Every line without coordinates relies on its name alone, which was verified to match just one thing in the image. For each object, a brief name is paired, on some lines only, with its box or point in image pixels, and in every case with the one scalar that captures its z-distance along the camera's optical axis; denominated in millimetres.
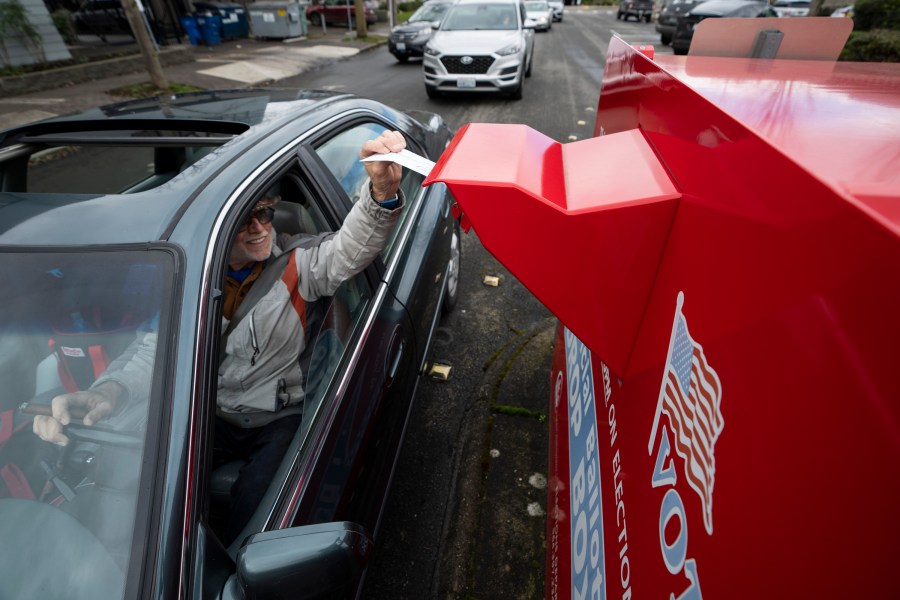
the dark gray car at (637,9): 22734
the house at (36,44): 8961
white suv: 7660
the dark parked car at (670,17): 13484
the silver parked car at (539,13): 17594
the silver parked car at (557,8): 23797
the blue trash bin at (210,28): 14539
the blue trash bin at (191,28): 14375
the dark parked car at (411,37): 11672
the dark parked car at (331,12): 20719
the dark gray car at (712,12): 11320
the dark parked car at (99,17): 14234
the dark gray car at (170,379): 942
